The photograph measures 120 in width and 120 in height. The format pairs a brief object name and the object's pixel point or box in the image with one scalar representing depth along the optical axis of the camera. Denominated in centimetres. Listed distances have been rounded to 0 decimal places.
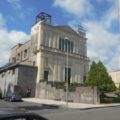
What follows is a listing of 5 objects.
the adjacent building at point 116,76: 4587
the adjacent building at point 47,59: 2773
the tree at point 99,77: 2463
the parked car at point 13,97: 2053
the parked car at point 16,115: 208
